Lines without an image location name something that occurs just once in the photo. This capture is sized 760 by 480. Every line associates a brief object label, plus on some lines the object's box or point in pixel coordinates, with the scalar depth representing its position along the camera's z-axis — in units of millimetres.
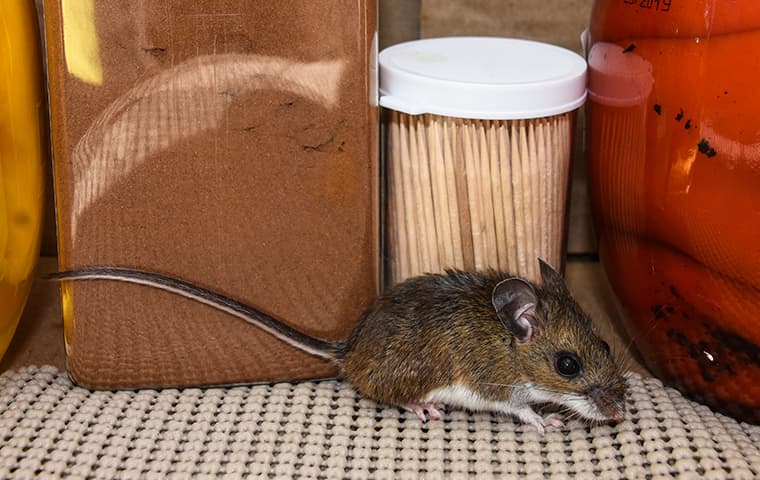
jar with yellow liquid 438
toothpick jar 444
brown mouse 437
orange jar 414
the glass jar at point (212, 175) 425
